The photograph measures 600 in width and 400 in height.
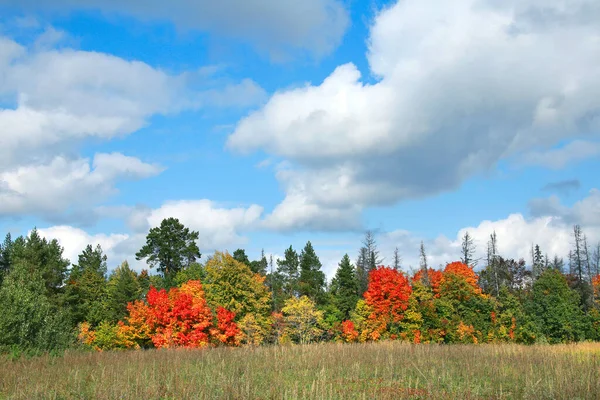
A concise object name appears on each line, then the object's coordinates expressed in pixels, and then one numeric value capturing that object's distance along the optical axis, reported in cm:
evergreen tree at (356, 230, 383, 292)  7600
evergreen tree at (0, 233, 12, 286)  5631
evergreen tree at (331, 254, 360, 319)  6209
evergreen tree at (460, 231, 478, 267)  7969
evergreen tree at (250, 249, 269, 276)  7288
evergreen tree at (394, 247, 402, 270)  9171
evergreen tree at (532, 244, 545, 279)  9106
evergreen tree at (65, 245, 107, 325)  5700
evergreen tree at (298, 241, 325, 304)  6862
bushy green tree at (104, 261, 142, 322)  5594
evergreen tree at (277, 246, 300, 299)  7688
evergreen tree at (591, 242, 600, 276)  9725
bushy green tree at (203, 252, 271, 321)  4869
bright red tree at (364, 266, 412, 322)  4778
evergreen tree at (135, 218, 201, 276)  7719
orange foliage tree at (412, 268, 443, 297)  5822
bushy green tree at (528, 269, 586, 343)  5019
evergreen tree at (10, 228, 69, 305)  4909
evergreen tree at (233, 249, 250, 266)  7068
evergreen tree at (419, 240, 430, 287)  6501
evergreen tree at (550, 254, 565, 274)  9999
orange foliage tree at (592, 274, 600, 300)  7011
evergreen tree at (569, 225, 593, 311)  6518
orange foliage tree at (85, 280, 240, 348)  4303
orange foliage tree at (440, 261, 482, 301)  5422
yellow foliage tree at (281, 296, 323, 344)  5312
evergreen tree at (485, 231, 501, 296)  7243
